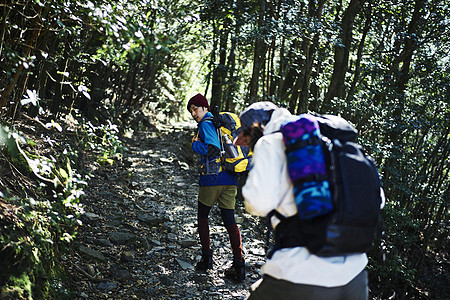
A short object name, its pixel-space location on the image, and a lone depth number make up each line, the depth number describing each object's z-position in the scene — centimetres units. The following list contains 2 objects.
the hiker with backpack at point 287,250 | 229
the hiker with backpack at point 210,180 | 495
